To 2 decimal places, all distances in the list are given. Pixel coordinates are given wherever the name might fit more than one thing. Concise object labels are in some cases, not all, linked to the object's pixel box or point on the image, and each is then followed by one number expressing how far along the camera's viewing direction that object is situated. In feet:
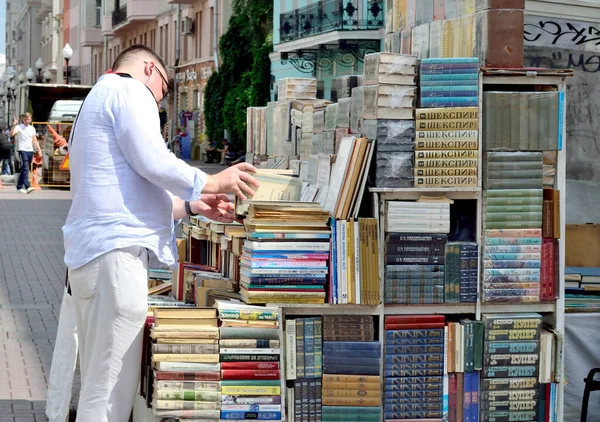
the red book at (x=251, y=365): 28.17
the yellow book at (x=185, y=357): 27.44
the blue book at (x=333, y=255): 29.37
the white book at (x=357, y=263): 29.51
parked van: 171.89
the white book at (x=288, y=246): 28.92
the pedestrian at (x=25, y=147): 151.10
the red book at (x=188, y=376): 27.50
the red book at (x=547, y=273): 30.95
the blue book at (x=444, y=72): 29.73
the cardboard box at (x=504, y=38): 31.90
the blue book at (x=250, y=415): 28.17
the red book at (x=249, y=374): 28.15
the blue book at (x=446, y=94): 29.75
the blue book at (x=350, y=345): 29.93
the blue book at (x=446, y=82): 29.71
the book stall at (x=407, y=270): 28.92
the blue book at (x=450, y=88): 29.71
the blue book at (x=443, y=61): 29.69
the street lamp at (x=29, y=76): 327.21
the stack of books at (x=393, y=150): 29.49
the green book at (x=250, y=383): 28.13
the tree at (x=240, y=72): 213.81
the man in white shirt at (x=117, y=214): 25.57
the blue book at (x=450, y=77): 29.73
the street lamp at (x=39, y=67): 281.27
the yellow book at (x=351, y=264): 29.47
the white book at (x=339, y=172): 29.53
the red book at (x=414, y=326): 30.14
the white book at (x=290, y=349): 29.41
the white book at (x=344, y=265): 29.39
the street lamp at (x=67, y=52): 225.23
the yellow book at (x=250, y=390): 28.13
